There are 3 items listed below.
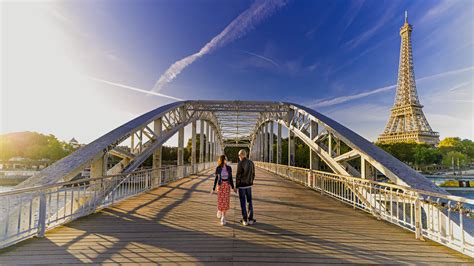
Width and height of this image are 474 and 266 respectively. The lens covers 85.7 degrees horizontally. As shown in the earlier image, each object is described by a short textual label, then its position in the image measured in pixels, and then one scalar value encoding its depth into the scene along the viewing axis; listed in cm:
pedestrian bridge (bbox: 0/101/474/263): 333
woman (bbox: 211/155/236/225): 473
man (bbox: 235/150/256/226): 471
